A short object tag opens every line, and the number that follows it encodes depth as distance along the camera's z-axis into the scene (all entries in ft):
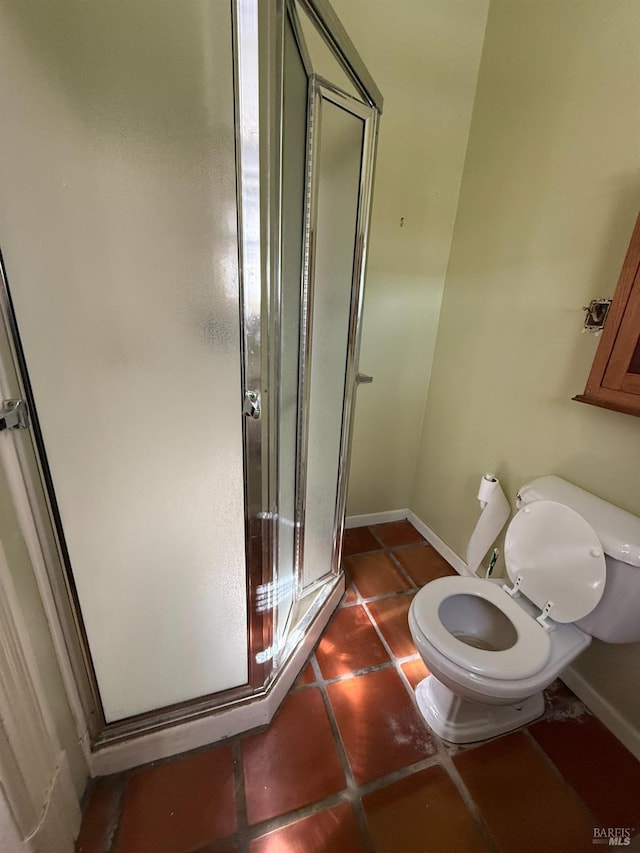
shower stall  1.98
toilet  3.22
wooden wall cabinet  3.41
